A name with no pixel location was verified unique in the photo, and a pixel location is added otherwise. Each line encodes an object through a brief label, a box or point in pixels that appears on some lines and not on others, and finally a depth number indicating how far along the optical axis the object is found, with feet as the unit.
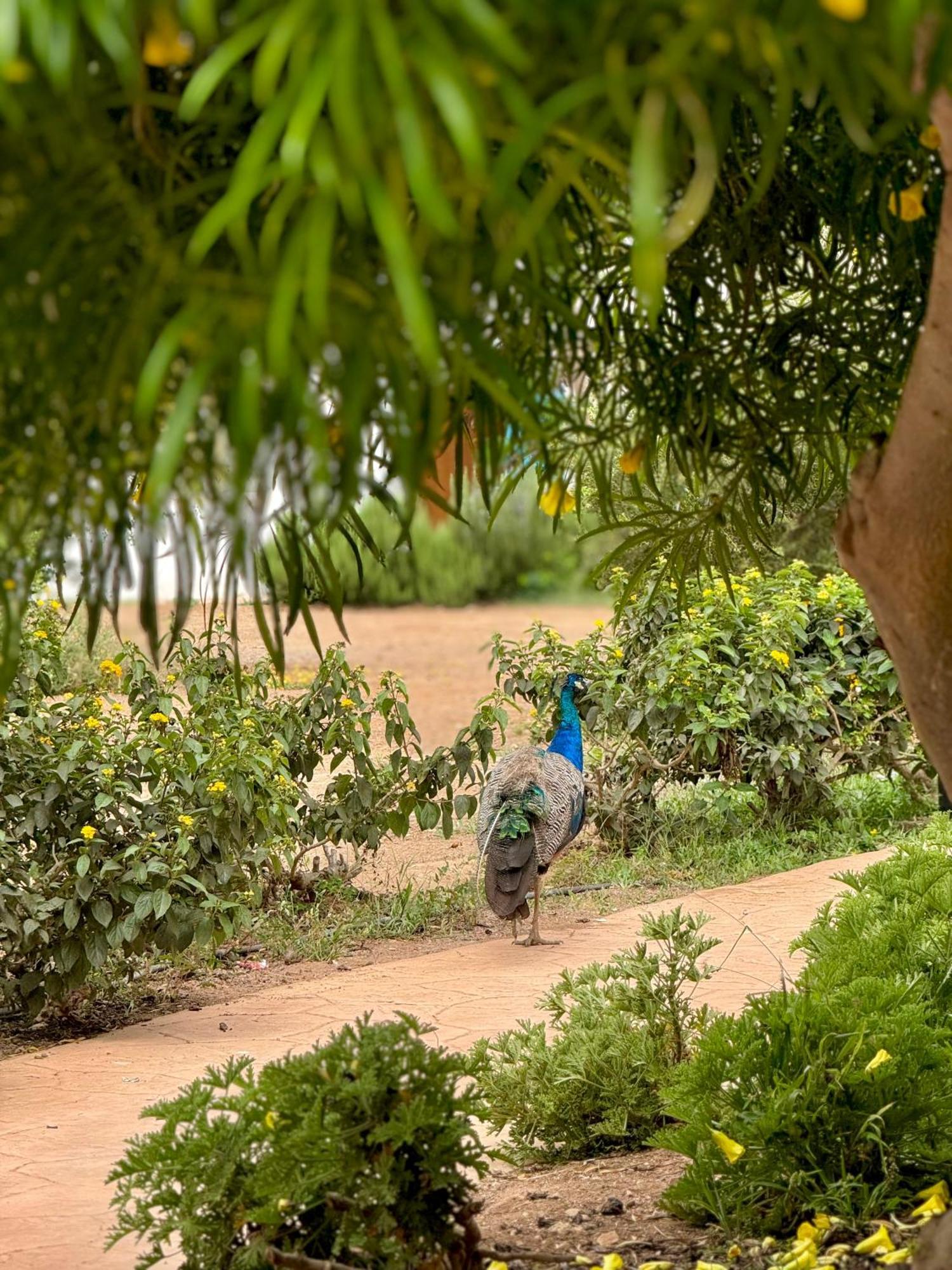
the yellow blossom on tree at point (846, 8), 5.61
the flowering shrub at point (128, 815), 33.78
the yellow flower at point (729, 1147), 17.07
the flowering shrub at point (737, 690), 53.06
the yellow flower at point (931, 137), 10.63
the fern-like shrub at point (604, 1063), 23.34
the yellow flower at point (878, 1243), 15.71
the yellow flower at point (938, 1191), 16.57
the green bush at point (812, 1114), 16.99
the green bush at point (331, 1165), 14.44
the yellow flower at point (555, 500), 11.44
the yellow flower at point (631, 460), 12.36
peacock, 41.83
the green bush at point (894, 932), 21.20
